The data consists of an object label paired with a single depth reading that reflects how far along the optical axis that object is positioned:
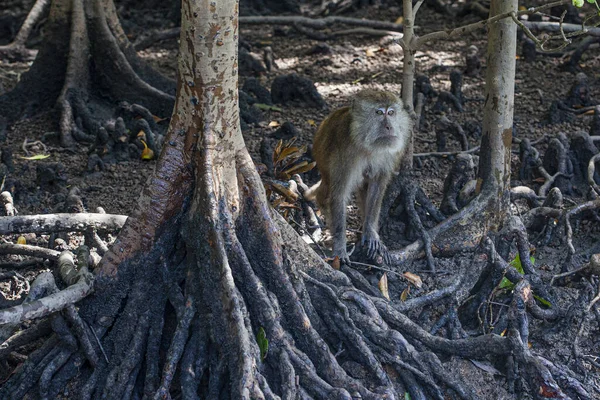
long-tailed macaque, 11.36
